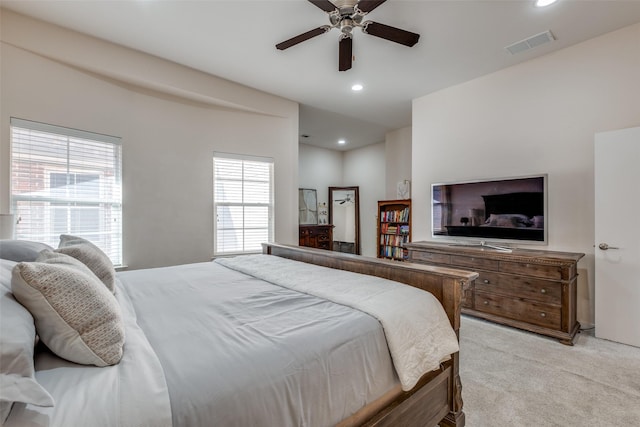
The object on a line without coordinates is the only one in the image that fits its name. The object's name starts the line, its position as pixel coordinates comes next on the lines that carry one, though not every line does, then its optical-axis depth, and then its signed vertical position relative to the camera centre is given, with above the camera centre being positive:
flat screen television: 3.18 +0.02
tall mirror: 7.34 -0.09
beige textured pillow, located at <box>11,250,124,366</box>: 0.87 -0.31
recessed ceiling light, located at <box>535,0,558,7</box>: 2.42 +1.74
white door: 2.60 -0.21
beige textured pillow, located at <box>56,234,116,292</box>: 1.55 -0.27
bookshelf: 5.13 -0.28
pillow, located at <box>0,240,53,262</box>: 1.54 -0.21
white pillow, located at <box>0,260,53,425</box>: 0.62 -0.35
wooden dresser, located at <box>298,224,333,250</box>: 6.04 -0.50
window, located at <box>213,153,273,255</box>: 4.14 +0.15
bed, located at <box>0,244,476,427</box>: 0.78 -0.49
